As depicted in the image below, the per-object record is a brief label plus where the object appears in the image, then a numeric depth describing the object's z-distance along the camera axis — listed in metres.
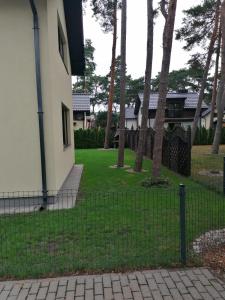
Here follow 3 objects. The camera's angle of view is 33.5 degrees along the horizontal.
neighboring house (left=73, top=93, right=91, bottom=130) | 34.00
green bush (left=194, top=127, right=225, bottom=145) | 32.97
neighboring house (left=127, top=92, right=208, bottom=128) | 43.28
